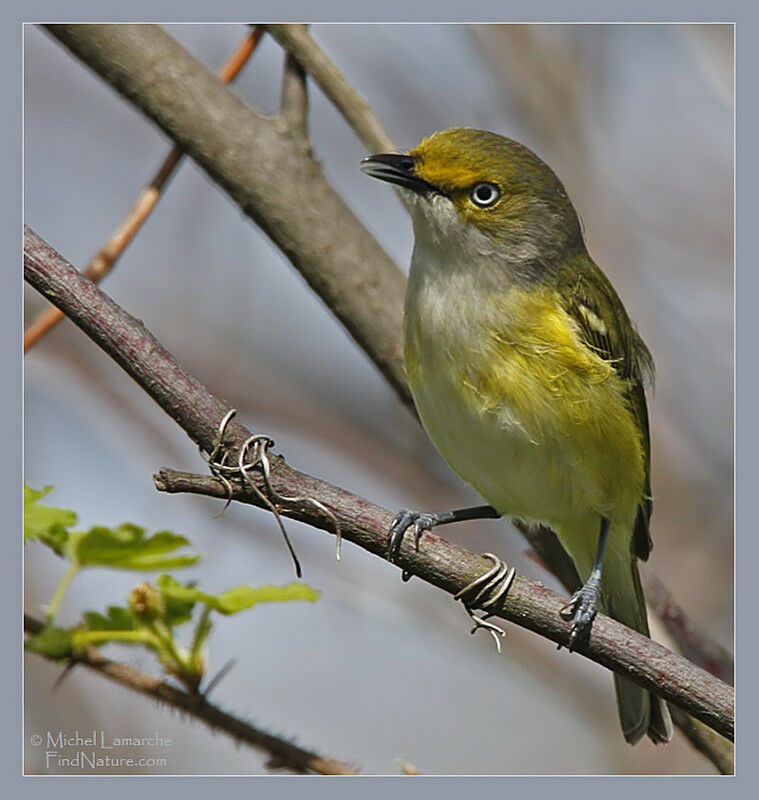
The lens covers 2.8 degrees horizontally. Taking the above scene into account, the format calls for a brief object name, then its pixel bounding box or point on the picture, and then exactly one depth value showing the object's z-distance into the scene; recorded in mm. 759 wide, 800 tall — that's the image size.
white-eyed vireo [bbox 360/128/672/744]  2322
